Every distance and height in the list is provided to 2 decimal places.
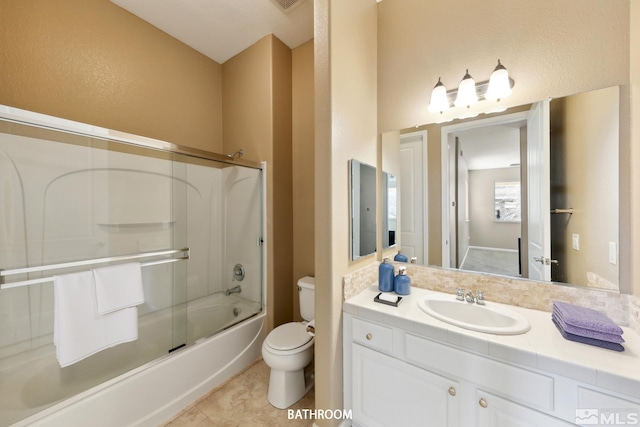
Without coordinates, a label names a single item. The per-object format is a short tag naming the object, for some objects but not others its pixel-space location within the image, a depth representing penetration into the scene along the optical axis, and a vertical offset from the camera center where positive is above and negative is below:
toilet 1.58 -1.04
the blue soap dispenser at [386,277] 1.50 -0.43
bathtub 1.22 -1.01
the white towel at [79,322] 1.23 -0.61
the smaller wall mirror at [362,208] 1.46 +0.02
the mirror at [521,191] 1.11 +0.11
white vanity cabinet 0.85 -0.76
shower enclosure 1.38 -0.19
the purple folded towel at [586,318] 0.89 -0.45
